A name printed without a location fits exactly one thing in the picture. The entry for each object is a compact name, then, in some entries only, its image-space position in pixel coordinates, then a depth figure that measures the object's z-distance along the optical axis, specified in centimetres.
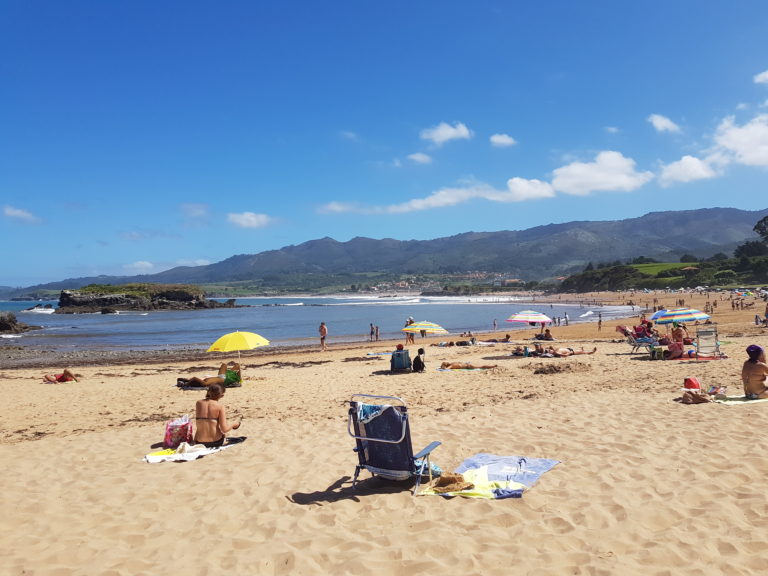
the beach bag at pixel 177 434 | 703
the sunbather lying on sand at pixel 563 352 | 1634
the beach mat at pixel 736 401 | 760
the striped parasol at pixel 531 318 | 1781
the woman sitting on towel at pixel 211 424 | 698
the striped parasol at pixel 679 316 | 1538
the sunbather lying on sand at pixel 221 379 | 1299
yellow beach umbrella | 1337
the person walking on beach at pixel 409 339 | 2530
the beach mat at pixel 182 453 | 650
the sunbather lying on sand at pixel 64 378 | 1561
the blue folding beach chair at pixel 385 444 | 503
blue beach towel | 482
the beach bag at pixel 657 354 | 1384
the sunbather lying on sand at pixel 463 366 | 1508
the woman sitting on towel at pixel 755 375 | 789
